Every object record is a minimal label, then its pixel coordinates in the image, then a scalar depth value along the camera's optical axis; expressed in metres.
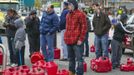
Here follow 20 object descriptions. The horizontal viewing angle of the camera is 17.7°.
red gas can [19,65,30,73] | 8.37
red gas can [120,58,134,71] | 12.16
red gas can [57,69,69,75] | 8.98
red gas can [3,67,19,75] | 8.13
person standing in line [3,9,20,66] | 12.02
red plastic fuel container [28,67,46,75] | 7.98
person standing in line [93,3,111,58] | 12.40
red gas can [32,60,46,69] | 9.47
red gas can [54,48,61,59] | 14.45
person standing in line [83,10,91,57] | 15.19
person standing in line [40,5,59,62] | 12.41
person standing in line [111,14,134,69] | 12.06
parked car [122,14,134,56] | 14.98
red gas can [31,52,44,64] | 12.37
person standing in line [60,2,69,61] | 13.37
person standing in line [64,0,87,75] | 9.87
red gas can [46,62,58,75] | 9.39
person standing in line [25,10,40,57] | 13.39
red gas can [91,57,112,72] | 11.75
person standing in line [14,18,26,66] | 11.46
